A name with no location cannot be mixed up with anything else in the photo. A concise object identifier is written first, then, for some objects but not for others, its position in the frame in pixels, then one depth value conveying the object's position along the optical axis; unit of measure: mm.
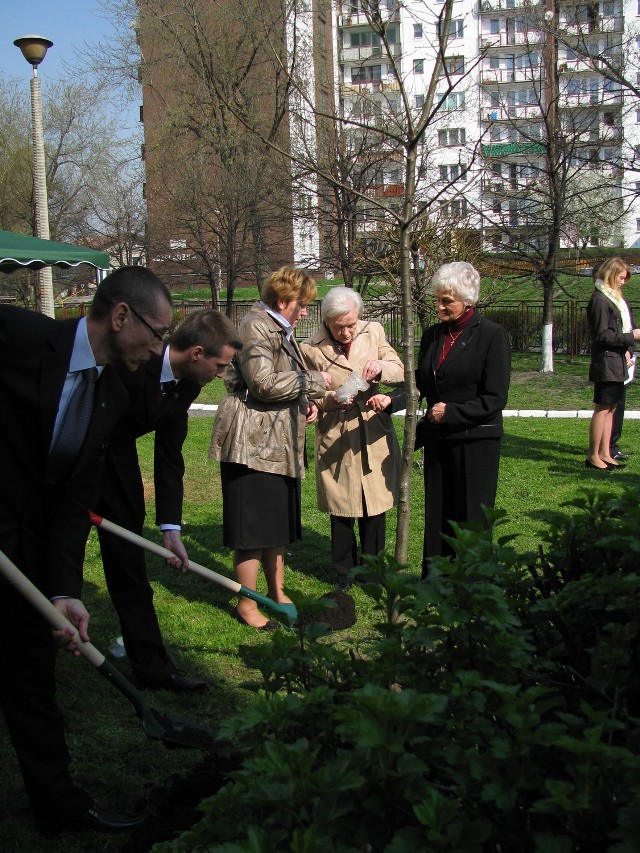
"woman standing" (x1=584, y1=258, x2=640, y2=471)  8828
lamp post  15297
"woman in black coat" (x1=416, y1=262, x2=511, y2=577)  4957
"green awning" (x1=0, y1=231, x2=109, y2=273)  9031
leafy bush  1394
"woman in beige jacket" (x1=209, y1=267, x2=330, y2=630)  4992
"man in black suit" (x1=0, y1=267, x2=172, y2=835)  2785
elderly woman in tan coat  5496
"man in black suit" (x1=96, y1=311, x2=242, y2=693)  3846
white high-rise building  16031
